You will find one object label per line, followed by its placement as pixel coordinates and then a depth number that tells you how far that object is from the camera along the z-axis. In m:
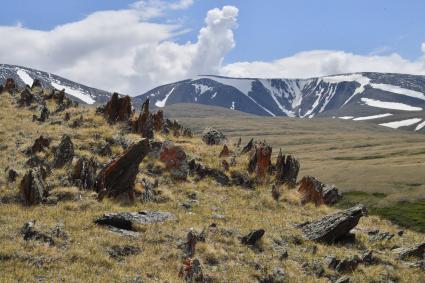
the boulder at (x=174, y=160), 31.27
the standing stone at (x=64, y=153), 28.28
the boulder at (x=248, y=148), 39.55
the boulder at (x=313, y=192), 32.97
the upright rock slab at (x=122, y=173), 25.86
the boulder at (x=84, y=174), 25.94
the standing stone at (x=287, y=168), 34.92
